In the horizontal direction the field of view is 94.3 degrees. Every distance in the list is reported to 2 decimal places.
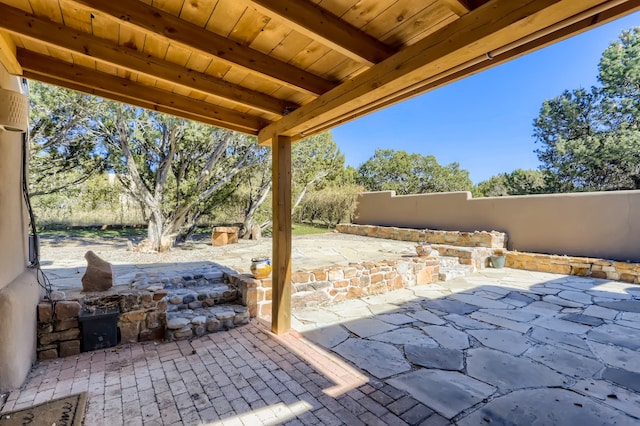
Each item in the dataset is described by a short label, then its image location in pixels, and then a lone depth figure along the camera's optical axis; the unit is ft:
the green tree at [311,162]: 36.04
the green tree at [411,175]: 70.28
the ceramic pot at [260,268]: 13.60
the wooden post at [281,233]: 11.44
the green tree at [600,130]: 38.27
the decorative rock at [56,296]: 10.21
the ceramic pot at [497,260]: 25.36
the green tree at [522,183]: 48.39
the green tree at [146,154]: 22.93
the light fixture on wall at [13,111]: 7.09
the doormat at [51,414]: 6.79
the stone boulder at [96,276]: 11.35
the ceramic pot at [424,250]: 20.98
